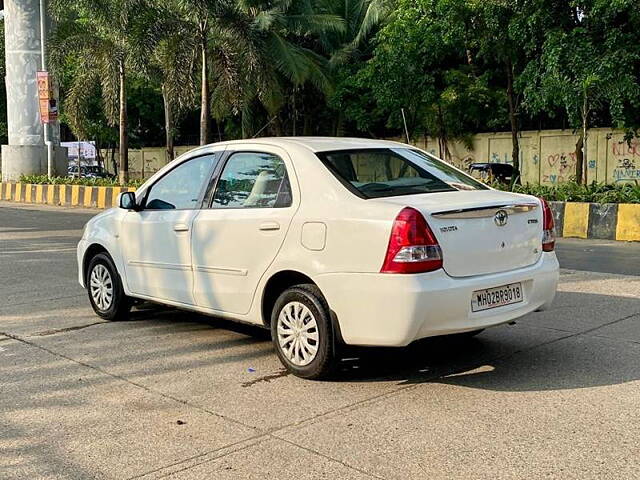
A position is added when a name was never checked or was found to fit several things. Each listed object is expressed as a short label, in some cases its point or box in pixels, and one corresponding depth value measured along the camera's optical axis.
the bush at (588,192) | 13.79
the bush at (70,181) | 24.25
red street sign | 25.14
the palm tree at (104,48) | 22.20
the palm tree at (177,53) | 22.31
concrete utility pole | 26.75
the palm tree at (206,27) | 21.86
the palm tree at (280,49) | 22.77
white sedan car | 4.66
